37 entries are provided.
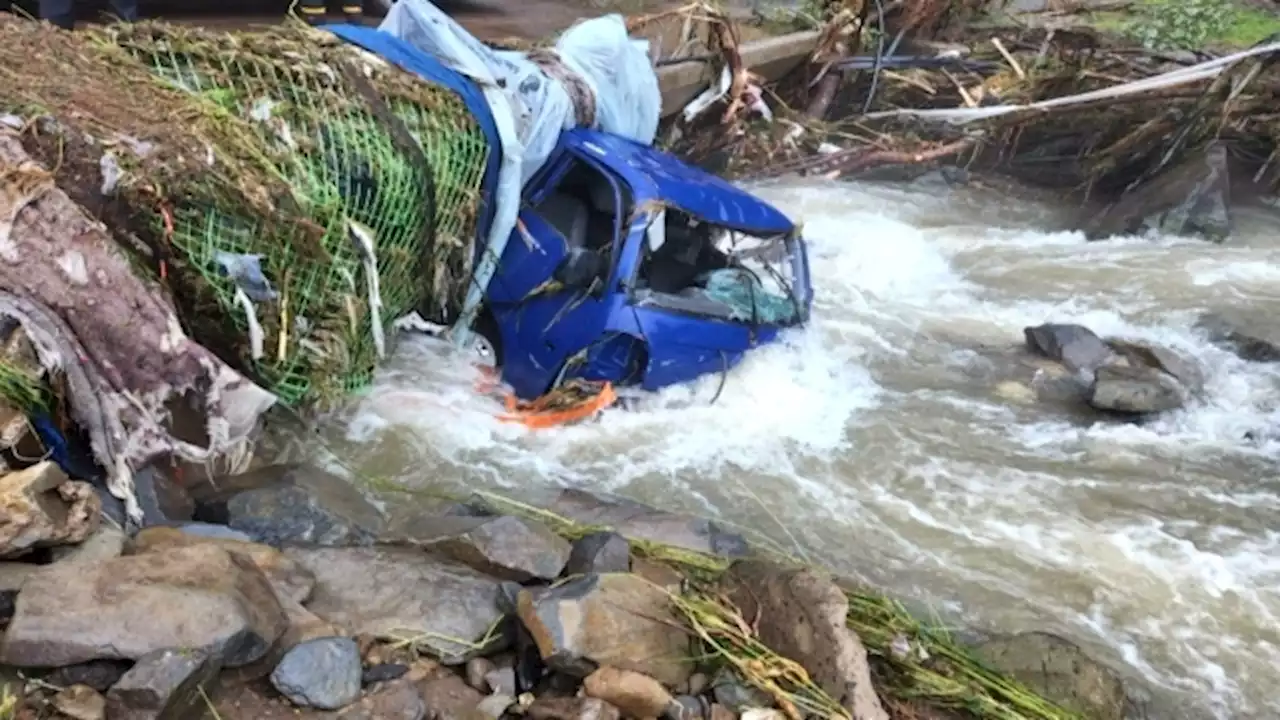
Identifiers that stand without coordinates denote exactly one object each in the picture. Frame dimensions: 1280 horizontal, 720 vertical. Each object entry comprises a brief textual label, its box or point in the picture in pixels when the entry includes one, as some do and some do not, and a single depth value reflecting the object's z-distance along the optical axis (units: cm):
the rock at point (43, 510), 328
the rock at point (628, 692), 337
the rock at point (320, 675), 320
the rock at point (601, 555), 412
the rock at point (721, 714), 346
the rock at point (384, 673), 338
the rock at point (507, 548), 408
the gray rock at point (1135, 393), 688
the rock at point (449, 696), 335
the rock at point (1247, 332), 778
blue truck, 594
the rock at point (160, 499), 420
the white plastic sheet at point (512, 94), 611
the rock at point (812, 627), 347
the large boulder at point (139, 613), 292
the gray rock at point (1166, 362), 723
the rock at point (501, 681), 352
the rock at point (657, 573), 409
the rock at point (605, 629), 347
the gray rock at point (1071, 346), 743
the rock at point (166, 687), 283
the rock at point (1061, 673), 403
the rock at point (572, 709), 329
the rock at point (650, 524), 475
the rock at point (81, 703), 283
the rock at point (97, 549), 339
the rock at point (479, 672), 353
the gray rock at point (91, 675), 293
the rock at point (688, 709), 343
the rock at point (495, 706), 338
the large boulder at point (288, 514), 440
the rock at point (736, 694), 349
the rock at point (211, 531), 399
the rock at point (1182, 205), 1009
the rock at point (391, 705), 320
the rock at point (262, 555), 368
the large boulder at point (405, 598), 363
